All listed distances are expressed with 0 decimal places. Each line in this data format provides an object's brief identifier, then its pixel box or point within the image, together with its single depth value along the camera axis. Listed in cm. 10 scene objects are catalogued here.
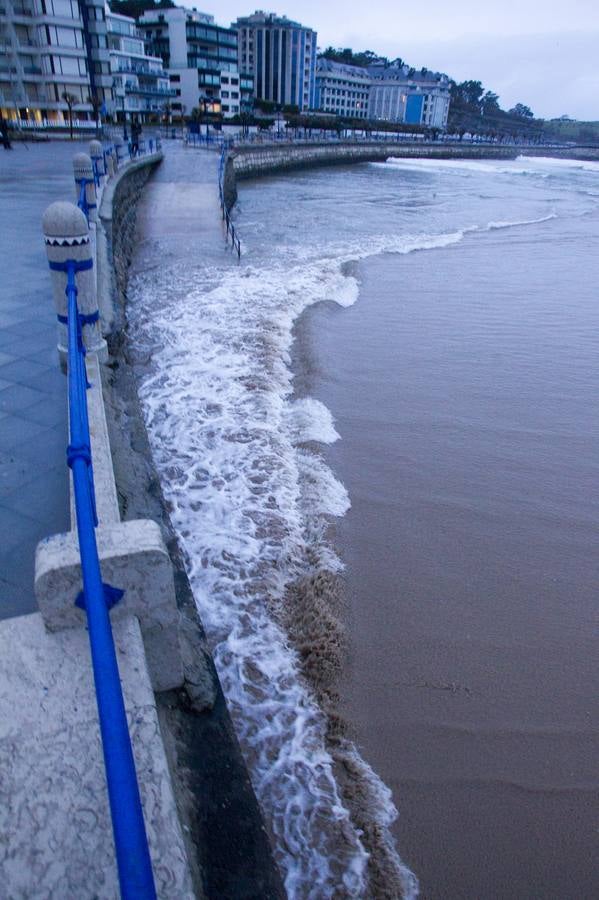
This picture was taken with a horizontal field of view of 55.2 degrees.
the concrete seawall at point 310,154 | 3625
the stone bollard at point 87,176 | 873
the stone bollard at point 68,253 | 372
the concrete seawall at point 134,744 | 152
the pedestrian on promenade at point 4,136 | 2569
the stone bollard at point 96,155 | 1355
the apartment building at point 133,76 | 5862
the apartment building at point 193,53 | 7394
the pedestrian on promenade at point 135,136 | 2323
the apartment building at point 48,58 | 4525
